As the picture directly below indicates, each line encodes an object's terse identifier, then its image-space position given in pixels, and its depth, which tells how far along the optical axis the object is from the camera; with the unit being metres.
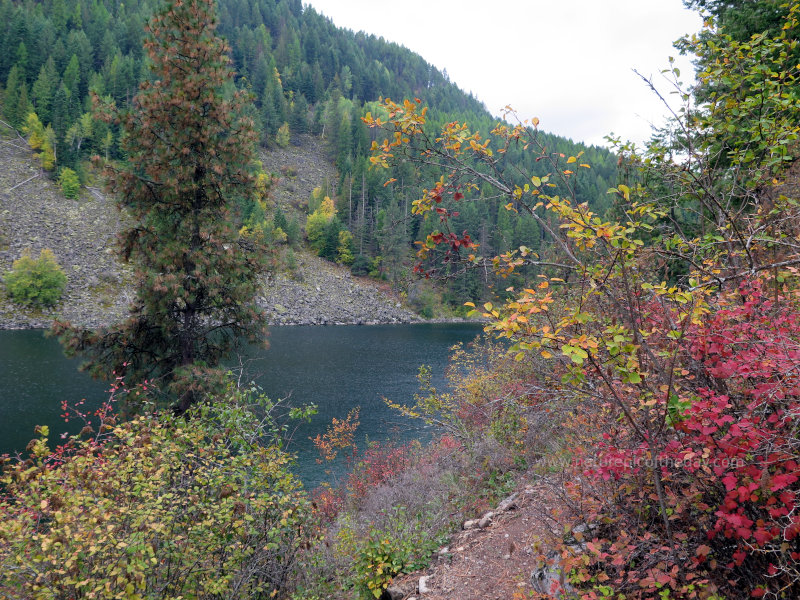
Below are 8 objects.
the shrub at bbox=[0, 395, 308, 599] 3.32
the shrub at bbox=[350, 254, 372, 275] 71.56
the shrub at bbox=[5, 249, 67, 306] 43.97
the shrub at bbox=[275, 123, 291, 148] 93.50
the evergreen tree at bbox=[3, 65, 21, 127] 64.44
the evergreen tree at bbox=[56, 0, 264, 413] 8.59
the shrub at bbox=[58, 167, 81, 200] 59.12
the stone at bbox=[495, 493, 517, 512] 5.96
